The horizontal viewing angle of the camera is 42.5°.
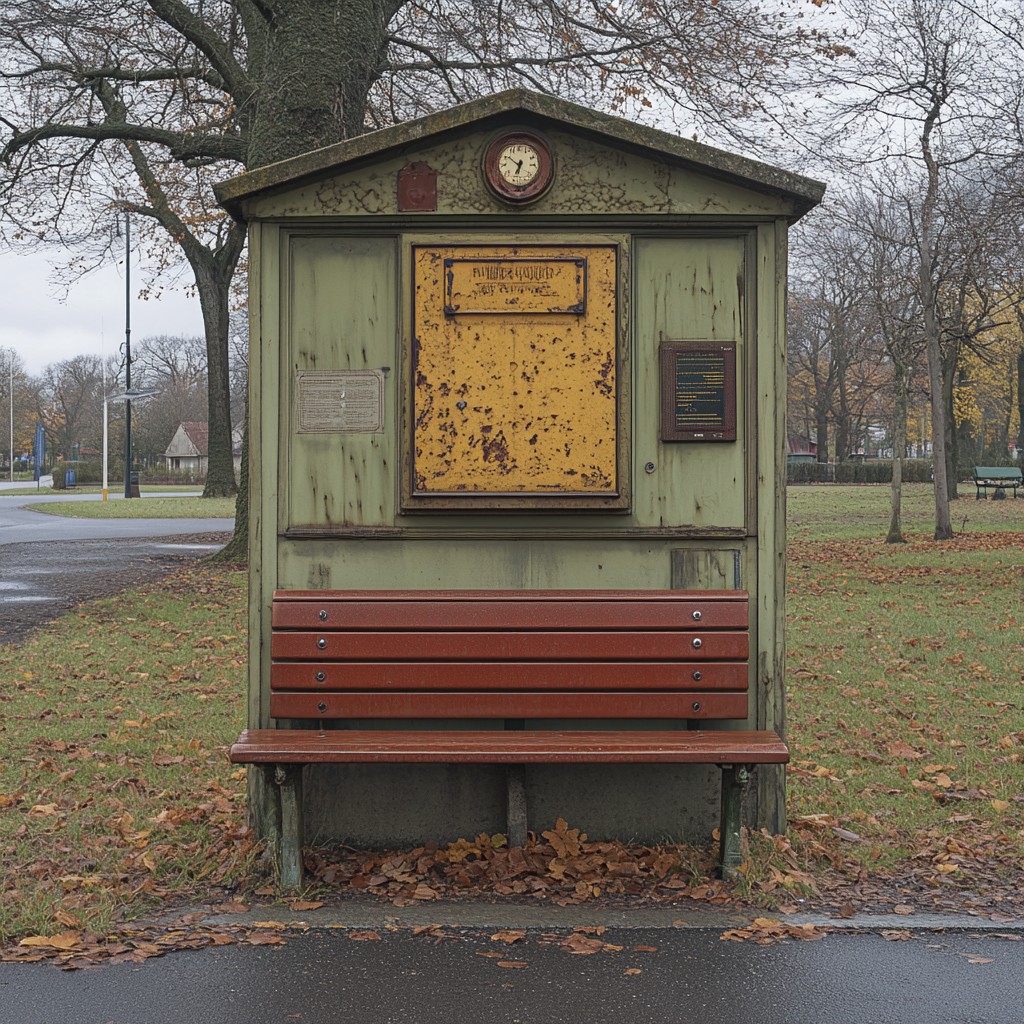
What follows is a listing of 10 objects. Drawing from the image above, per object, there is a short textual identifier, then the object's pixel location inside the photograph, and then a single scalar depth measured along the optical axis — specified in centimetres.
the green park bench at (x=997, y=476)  4112
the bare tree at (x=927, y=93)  1919
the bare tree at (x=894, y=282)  2239
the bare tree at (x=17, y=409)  9706
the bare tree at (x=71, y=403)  9394
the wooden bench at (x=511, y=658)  496
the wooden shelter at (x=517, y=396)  503
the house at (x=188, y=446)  10594
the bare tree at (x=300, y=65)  1326
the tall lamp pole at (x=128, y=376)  4666
